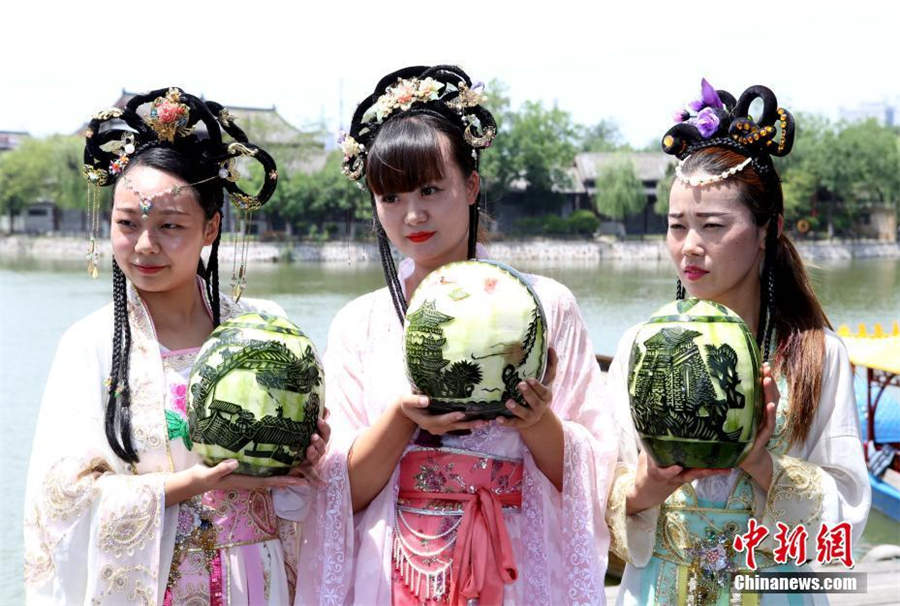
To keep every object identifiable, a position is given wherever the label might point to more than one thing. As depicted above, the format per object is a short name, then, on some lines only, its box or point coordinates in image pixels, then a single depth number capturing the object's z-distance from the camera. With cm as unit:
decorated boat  950
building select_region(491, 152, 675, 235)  4384
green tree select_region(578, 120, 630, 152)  5972
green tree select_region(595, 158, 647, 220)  4438
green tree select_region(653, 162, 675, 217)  4231
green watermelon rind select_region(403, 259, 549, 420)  246
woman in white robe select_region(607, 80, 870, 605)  266
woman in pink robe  270
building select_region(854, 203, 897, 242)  4766
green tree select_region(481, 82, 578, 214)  4272
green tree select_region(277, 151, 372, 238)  3928
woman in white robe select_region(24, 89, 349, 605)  270
